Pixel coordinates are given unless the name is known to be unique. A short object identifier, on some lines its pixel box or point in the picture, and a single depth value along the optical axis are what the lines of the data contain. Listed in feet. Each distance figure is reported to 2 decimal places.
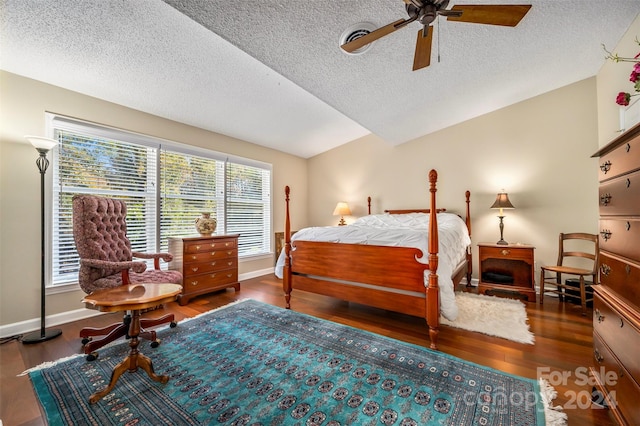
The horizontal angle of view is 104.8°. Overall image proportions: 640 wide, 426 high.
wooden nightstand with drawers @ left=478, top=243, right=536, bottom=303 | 10.63
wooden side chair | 9.26
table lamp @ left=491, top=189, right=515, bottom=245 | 11.24
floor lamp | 7.30
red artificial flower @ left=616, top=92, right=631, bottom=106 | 4.93
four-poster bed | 6.81
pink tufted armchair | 6.81
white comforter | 6.82
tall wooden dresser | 3.42
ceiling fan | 4.66
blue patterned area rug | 4.45
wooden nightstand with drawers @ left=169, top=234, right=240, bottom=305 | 10.59
